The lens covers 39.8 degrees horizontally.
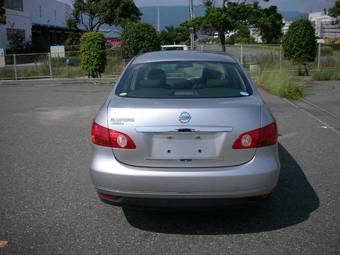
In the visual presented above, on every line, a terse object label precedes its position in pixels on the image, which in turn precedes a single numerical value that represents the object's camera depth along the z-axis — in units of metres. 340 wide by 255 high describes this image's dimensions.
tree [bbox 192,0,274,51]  33.50
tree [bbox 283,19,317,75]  20.94
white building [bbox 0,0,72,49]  53.44
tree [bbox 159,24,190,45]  47.83
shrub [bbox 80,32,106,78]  21.09
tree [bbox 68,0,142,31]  62.38
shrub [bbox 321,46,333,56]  25.52
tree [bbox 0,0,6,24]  42.28
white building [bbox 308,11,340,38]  125.50
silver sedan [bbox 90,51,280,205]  3.82
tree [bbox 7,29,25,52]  50.34
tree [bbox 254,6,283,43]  34.41
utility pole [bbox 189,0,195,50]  29.95
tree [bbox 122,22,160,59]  21.64
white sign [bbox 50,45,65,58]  23.94
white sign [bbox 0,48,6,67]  23.46
